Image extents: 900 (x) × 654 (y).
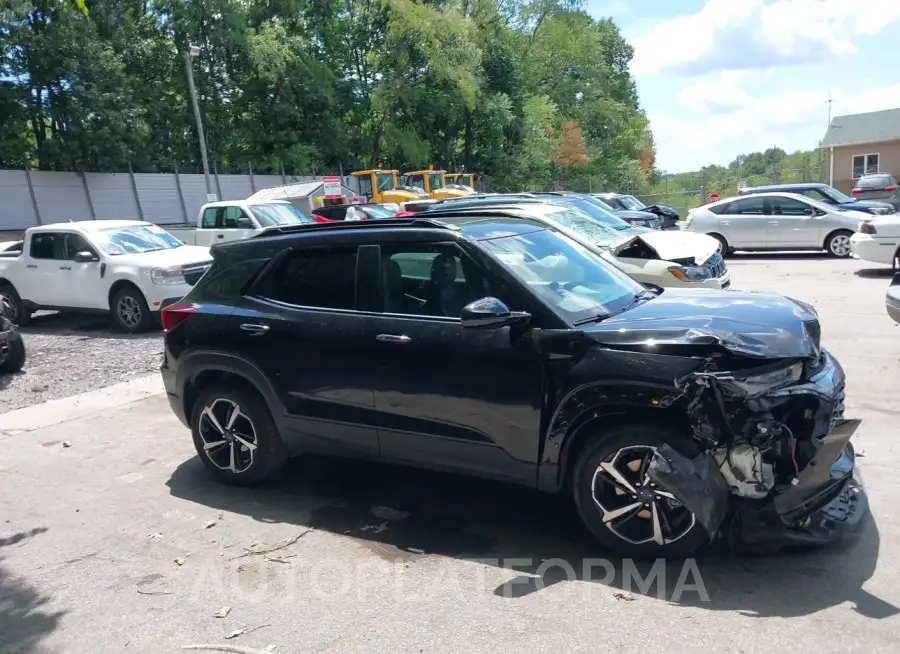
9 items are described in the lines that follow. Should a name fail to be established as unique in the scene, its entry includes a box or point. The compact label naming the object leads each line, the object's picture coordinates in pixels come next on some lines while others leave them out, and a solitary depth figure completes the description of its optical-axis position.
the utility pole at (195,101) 28.44
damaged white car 8.94
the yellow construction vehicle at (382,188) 28.34
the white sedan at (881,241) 12.50
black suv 3.69
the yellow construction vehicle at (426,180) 33.85
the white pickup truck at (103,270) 11.37
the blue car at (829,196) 18.44
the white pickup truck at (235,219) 16.61
